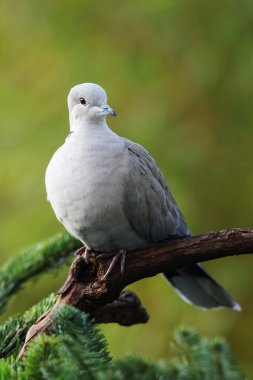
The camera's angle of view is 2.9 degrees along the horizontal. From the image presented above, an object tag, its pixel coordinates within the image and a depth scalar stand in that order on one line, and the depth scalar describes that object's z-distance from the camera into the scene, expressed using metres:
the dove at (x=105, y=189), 4.53
